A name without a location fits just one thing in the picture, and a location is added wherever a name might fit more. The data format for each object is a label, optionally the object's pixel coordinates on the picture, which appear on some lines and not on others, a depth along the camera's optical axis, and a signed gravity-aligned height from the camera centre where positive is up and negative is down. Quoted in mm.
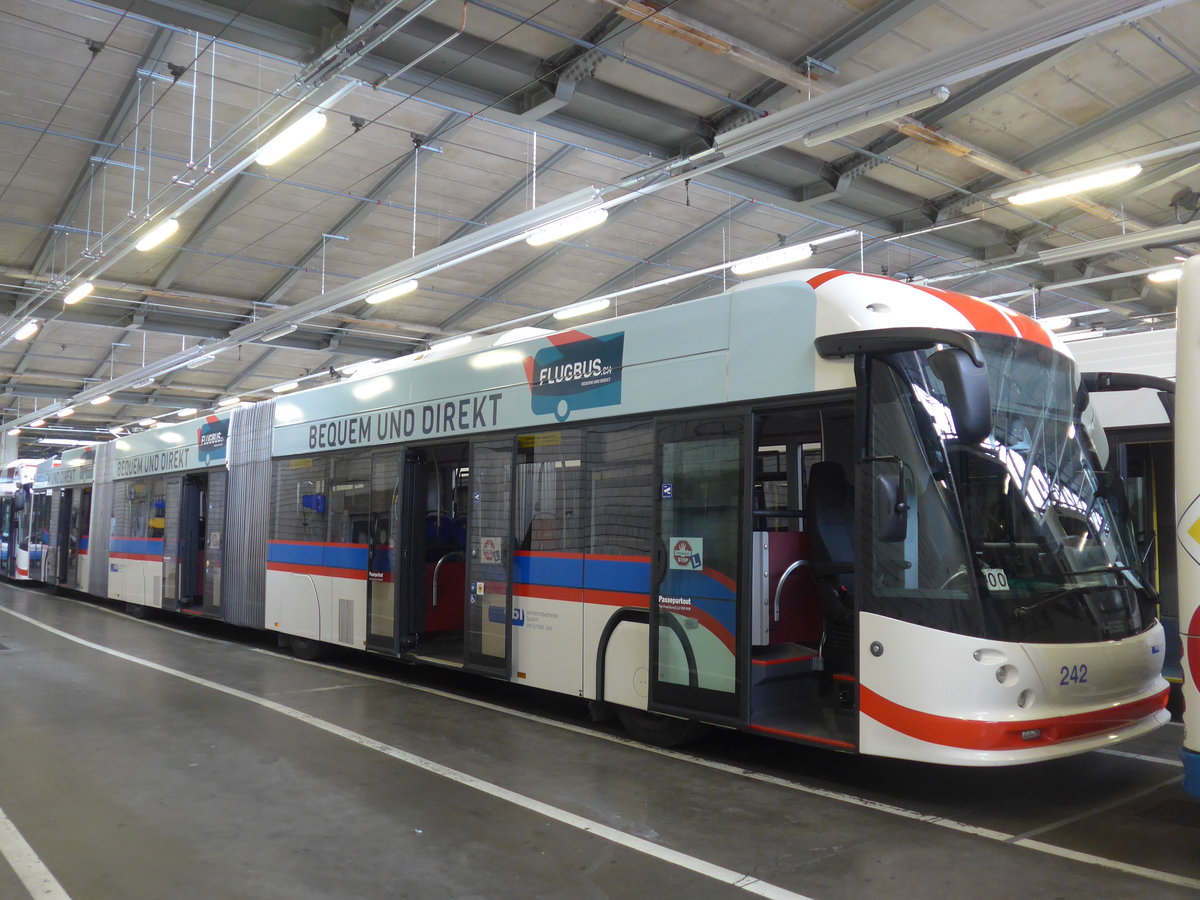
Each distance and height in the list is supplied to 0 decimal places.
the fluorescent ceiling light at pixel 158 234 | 11220 +3414
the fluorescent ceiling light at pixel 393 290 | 13477 +3295
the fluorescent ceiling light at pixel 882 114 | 7414 +3340
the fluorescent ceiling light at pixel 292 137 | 8500 +3493
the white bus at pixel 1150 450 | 7668 +628
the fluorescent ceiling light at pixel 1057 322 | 15602 +3419
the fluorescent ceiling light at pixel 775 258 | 12287 +3545
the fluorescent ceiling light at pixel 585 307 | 16292 +3778
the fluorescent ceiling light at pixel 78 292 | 14039 +3314
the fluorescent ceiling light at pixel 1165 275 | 13941 +3814
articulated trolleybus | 5020 -50
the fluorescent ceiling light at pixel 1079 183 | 9852 +3682
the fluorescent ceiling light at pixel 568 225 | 10461 +3353
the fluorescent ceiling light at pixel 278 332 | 16300 +3235
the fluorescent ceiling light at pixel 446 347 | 9062 +1679
